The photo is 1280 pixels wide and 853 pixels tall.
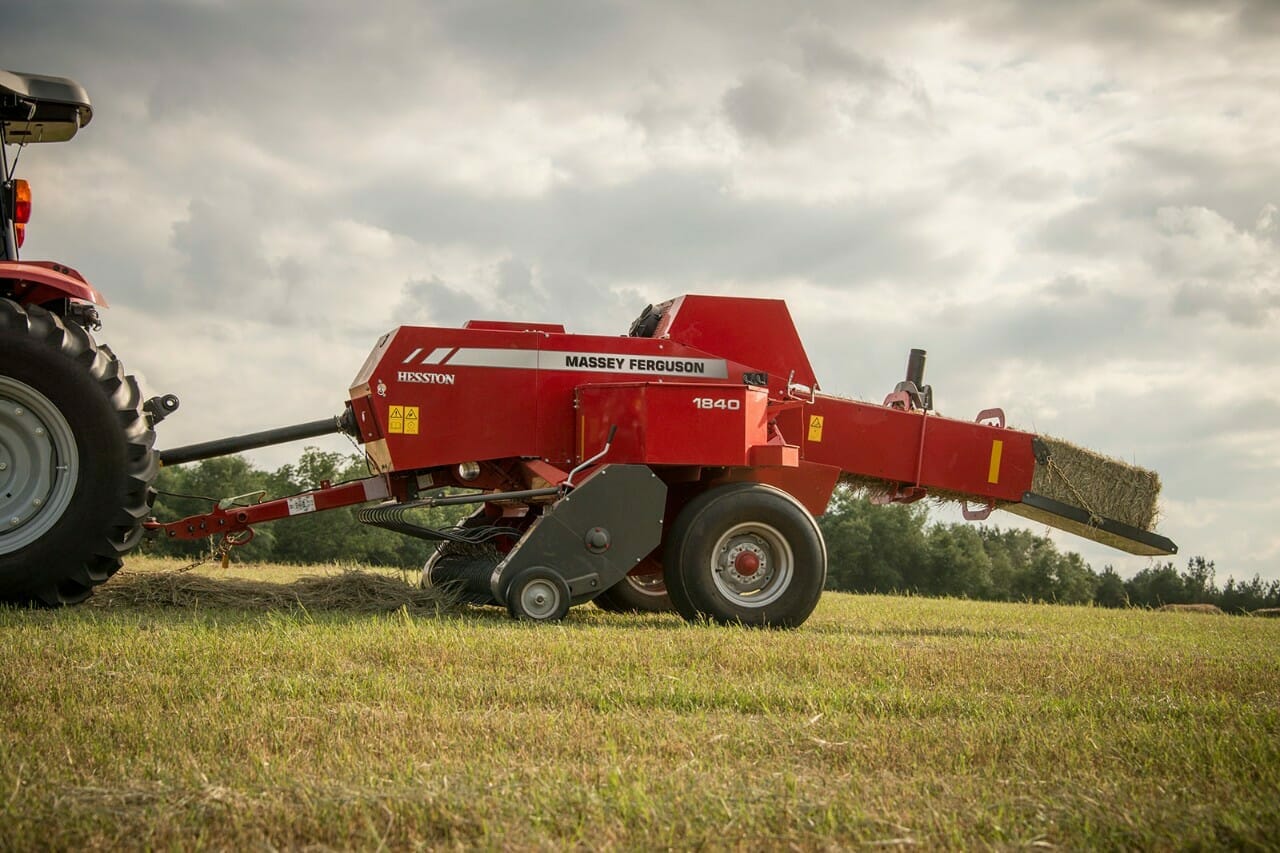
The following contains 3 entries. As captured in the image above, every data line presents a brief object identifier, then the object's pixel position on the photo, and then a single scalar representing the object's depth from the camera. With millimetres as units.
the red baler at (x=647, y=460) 7625
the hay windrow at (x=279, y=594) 7707
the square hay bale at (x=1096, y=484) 9641
